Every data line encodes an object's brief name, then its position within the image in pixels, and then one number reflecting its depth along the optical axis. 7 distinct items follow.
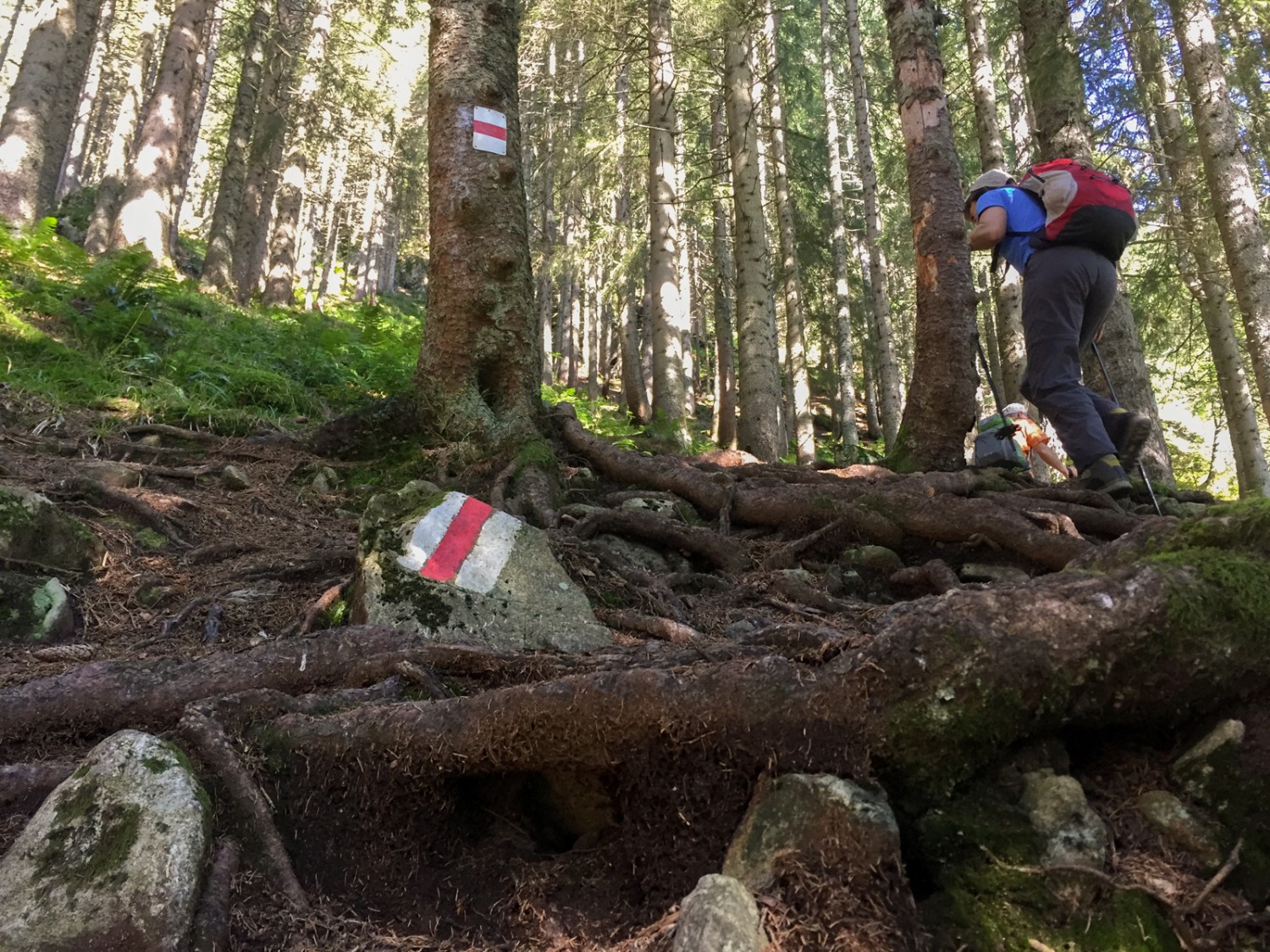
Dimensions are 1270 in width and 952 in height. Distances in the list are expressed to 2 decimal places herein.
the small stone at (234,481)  5.06
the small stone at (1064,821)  1.57
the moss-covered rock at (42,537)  3.51
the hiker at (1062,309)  4.51
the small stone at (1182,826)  1.58
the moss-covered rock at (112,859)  1.56
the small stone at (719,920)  1.40
